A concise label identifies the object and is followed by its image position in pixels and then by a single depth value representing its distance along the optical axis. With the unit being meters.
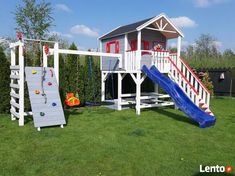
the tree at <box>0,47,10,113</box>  8.03
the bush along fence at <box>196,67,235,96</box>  16.30
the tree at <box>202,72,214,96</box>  14.87
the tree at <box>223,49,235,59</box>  22.79
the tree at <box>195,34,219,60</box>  33.53
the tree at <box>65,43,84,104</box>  10.26
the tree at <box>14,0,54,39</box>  19.28
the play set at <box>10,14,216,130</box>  6.24
